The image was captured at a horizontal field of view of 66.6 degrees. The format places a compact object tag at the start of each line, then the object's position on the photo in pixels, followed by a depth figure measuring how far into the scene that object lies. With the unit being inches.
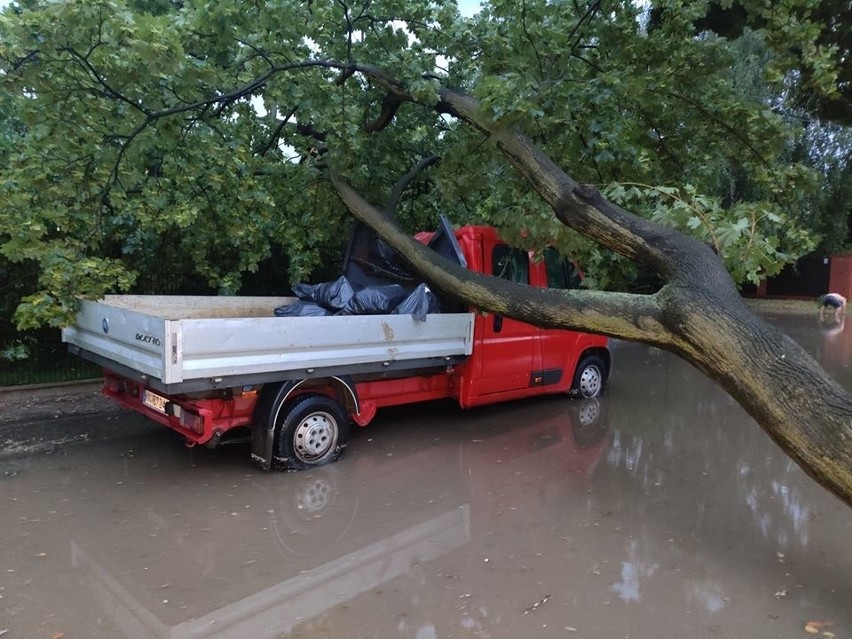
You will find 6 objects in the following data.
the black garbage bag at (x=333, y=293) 270.5
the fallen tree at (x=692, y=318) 143.1
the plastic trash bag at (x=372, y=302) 265.3
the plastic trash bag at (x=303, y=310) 274.2
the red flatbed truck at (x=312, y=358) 195.6
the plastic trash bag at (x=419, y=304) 250.2
